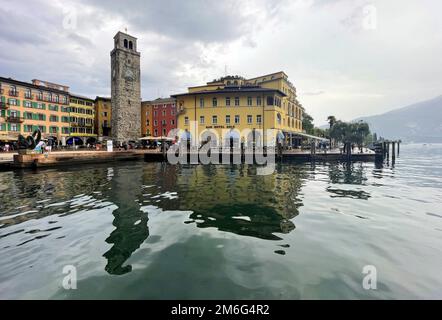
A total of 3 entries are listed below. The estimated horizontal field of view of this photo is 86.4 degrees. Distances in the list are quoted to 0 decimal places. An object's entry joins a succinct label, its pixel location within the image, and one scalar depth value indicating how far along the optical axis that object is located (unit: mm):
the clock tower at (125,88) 58344
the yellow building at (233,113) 41438
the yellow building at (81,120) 65812
